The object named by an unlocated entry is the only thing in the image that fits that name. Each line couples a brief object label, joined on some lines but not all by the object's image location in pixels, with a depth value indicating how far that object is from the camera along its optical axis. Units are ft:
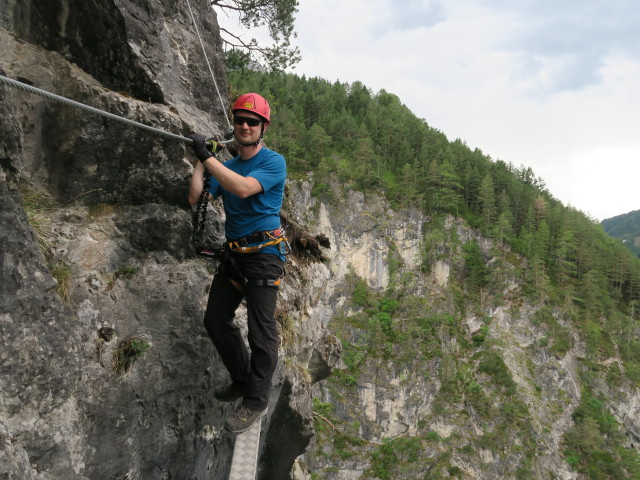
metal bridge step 12.14
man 12.60
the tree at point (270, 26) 40.93
